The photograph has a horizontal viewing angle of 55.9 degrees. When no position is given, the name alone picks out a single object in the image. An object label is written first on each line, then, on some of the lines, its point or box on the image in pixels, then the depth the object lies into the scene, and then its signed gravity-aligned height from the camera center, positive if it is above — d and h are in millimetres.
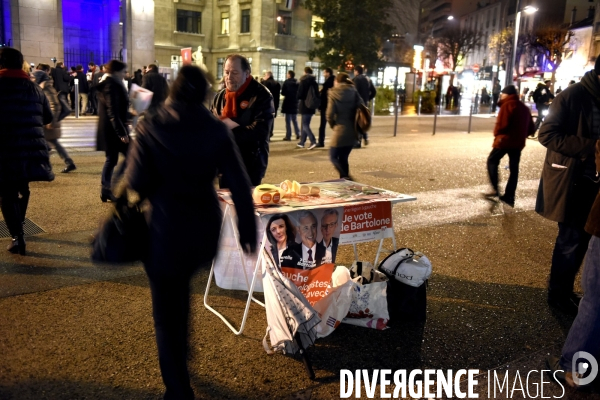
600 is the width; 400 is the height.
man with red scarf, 5145 -161
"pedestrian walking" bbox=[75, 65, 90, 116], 21377 -348
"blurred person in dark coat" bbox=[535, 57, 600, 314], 4398 -575
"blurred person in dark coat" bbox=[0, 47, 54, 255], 5402 -597
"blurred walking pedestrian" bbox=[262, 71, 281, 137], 14805 +107
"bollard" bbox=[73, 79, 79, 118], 19984 -614
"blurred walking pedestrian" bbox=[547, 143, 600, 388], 3422 -1297
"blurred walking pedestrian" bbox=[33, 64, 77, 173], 8094 -726
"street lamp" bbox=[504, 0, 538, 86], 24294 +2295
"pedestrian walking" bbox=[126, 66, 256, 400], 2789 -494
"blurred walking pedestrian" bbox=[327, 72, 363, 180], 8820 -348
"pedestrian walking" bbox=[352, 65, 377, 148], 15869 +297
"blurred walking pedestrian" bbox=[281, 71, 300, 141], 16156 -276
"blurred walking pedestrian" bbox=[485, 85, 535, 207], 8656 -462
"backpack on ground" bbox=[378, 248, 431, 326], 4422 -1497
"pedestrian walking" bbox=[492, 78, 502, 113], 37406 +505
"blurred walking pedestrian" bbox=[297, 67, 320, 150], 15109 -284
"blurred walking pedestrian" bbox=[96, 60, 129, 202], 7445 -397
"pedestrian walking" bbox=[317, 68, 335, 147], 14555 -288
